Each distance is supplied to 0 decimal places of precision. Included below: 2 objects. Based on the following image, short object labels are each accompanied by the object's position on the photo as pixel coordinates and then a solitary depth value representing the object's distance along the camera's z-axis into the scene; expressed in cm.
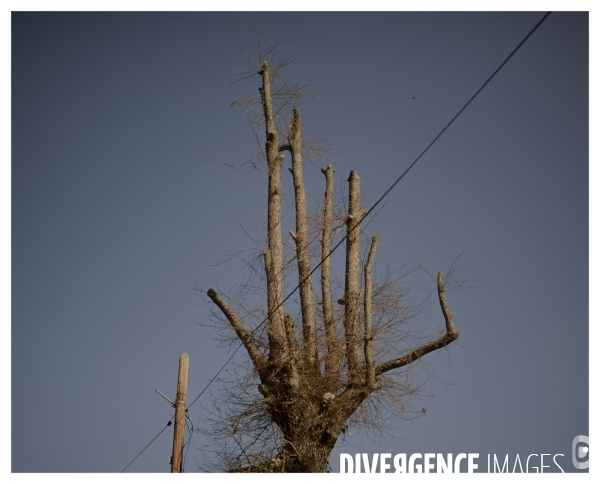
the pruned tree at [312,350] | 979
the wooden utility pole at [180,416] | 1104
